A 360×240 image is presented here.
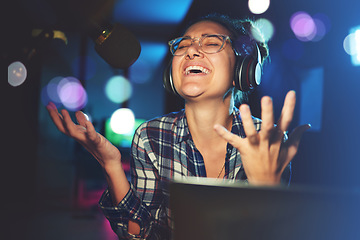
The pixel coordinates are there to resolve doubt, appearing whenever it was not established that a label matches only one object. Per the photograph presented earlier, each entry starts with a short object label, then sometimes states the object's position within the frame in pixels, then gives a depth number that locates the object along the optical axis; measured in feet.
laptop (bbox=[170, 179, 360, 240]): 1.39
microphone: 3.74
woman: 3.95
